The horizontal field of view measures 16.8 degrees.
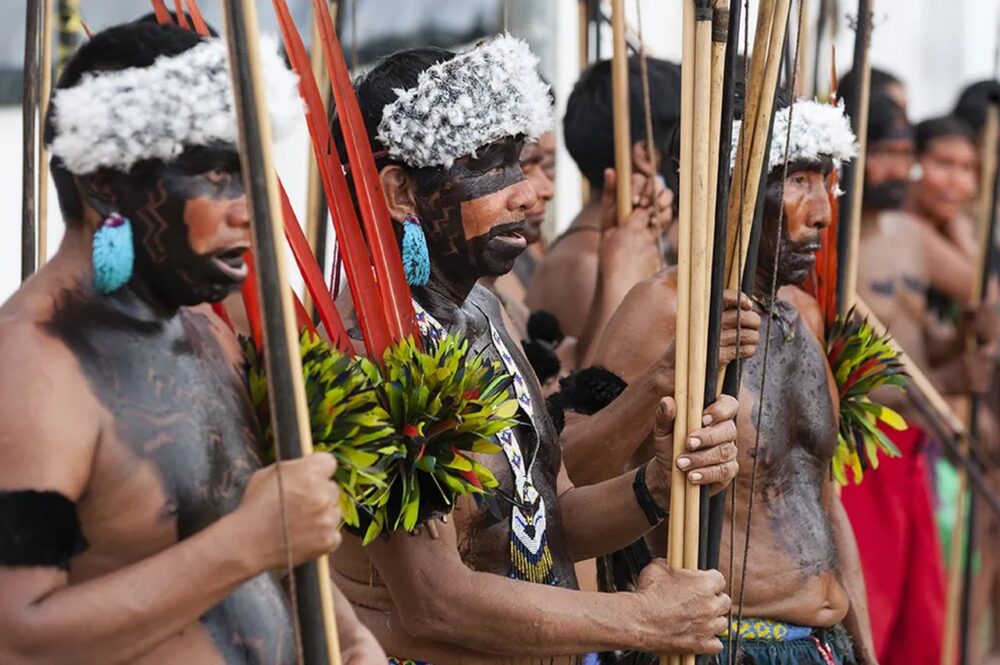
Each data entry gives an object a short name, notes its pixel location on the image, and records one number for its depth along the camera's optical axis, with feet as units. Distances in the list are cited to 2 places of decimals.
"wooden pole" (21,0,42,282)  20.18
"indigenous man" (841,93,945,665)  39.89
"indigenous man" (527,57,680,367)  33.46
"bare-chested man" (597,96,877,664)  23.46
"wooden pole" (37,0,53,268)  19.95
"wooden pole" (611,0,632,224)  30.15
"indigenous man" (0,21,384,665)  13.38
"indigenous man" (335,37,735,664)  18.83
